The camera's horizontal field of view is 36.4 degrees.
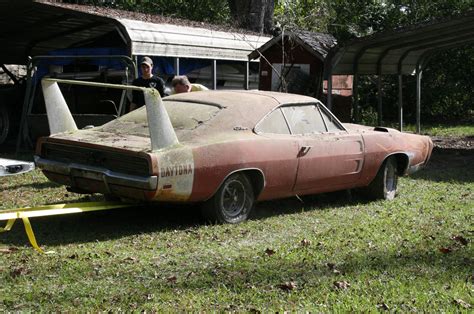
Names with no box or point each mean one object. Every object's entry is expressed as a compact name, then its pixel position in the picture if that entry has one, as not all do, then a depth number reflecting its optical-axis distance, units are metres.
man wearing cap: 9.70
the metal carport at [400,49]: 13.12
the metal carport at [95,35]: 12.55
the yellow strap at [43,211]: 6.15
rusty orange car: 6.60
